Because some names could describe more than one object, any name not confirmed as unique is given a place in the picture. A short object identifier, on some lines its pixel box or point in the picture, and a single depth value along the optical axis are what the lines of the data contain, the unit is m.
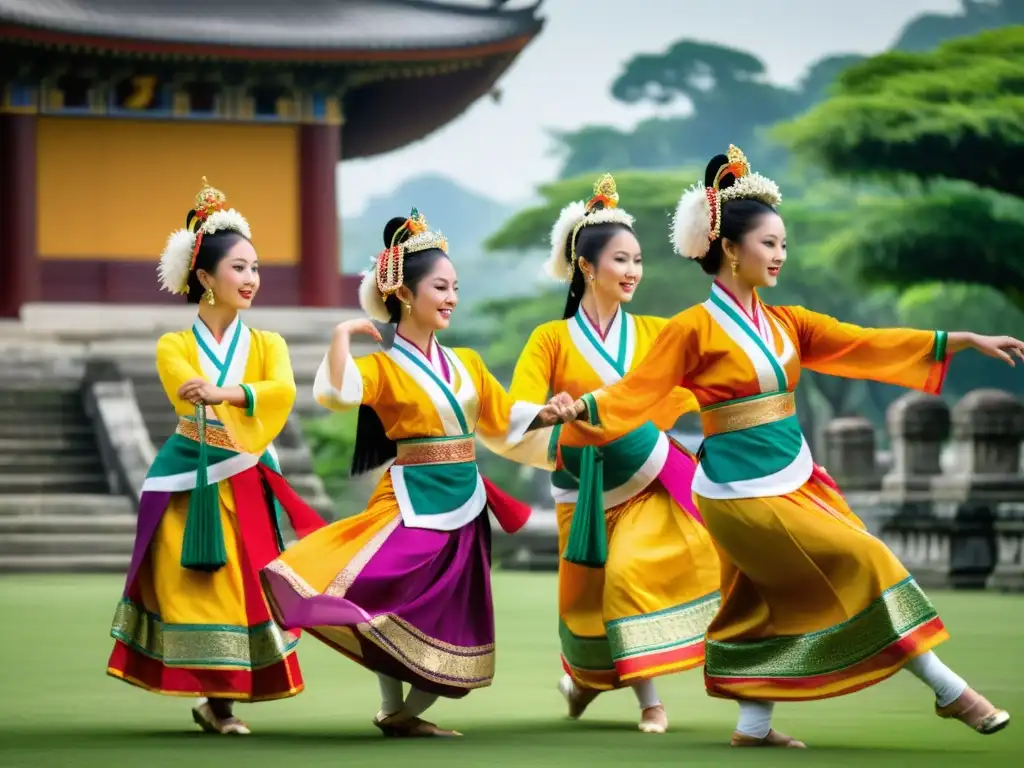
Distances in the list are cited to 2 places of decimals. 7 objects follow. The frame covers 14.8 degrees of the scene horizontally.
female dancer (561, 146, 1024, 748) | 12.03
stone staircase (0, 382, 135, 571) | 34.37
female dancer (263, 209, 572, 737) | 13.09
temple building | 48.91
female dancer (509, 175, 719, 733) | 13.69
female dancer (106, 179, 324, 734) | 13.76
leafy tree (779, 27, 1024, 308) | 34.84
